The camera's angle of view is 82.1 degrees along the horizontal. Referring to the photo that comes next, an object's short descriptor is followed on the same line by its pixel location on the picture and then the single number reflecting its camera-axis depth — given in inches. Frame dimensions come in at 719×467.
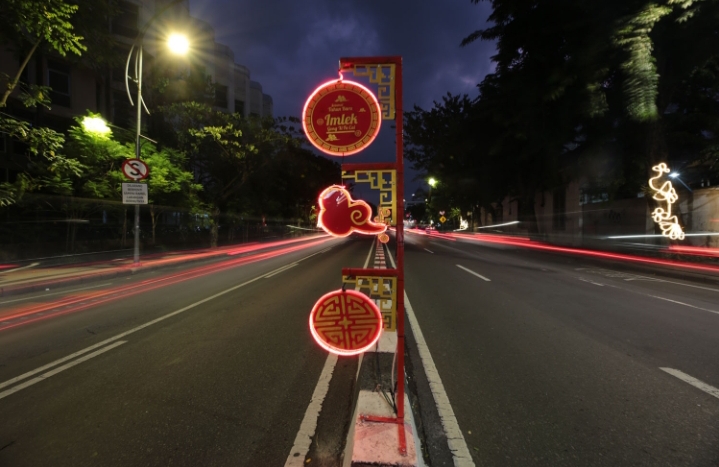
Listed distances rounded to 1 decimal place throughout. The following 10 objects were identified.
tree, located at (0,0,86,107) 382.9
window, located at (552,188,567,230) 1316.4
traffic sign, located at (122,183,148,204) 546.0
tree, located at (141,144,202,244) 664.4
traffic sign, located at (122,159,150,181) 535.2
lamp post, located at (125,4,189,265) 528.1
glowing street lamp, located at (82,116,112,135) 582.9
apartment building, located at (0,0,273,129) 880.9
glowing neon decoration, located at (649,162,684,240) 659.4
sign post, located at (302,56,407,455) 112.9
